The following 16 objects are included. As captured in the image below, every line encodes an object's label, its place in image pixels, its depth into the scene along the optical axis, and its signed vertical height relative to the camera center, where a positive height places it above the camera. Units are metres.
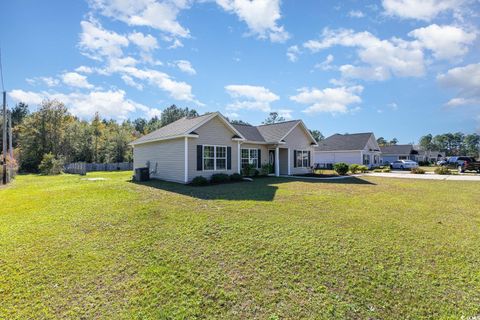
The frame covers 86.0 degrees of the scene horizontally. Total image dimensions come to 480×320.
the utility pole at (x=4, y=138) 17.23 +1.83
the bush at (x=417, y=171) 25.11 -0.96
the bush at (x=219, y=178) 15.18 -0.91
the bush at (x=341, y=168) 23.01 -0.56
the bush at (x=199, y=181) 14.00 -1.00
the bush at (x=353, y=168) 26.31 -0.65
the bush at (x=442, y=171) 24.34 -0.94
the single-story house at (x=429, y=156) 59.82 +1.40
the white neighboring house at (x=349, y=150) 36.06 +1.76
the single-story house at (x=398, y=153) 50.88 +1.72
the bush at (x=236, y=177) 16.28 -0.93
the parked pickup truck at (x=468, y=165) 26.38 -0.42
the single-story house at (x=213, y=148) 14.88 +0.99
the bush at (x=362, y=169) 27.32 -0.78
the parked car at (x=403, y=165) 35.62 -0.51
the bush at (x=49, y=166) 27.23 -0.23
